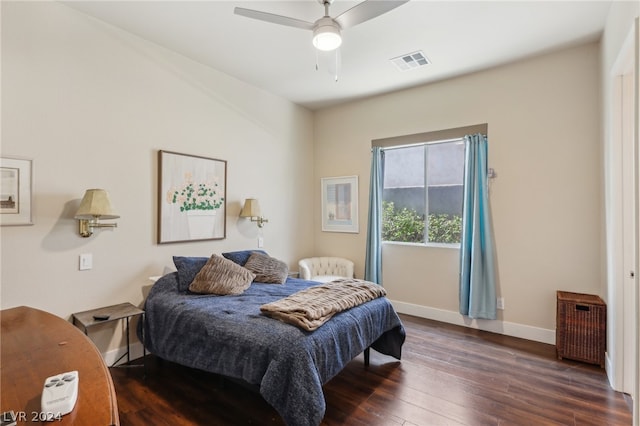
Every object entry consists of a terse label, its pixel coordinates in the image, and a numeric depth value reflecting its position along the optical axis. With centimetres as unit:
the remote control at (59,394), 89
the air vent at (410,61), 327
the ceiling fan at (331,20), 202
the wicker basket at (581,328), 277
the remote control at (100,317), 242
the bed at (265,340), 182
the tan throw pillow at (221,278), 285
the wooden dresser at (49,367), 93
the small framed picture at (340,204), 470
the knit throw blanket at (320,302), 207
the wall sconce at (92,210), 244
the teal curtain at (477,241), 355
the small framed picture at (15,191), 222
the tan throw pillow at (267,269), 337
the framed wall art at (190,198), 314
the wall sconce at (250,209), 380
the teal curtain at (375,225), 434
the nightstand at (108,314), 239
